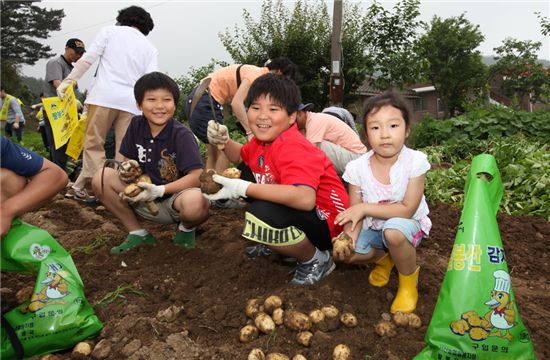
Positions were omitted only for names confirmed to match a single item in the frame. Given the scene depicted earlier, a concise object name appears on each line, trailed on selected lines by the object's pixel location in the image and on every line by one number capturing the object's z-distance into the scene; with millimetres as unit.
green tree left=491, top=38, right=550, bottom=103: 30244
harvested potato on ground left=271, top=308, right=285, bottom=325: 2061
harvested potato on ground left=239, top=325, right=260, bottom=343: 2016
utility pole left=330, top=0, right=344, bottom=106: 9523
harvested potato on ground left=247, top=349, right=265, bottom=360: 1828
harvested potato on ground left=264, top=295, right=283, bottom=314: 2109
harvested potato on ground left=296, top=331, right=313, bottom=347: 1942
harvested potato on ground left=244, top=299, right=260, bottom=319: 2133
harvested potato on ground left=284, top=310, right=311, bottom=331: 2002
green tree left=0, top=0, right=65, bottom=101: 34406
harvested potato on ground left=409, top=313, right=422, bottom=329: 2068
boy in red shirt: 2283
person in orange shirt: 4078
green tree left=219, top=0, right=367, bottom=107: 14750
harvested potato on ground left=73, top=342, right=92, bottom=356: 1931
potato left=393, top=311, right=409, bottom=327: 2068
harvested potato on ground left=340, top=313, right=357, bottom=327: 2041
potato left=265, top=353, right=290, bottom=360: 1817
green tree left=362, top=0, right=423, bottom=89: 12000
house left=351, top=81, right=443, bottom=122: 39875
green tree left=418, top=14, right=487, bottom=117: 34125
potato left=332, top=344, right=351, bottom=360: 1820
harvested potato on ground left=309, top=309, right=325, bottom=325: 2035
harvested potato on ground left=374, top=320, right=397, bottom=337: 1985
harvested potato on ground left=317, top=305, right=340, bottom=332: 2025
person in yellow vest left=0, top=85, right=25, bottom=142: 11790
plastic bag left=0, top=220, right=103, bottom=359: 1877
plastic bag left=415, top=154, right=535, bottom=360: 1670
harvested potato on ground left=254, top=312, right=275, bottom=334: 2023
